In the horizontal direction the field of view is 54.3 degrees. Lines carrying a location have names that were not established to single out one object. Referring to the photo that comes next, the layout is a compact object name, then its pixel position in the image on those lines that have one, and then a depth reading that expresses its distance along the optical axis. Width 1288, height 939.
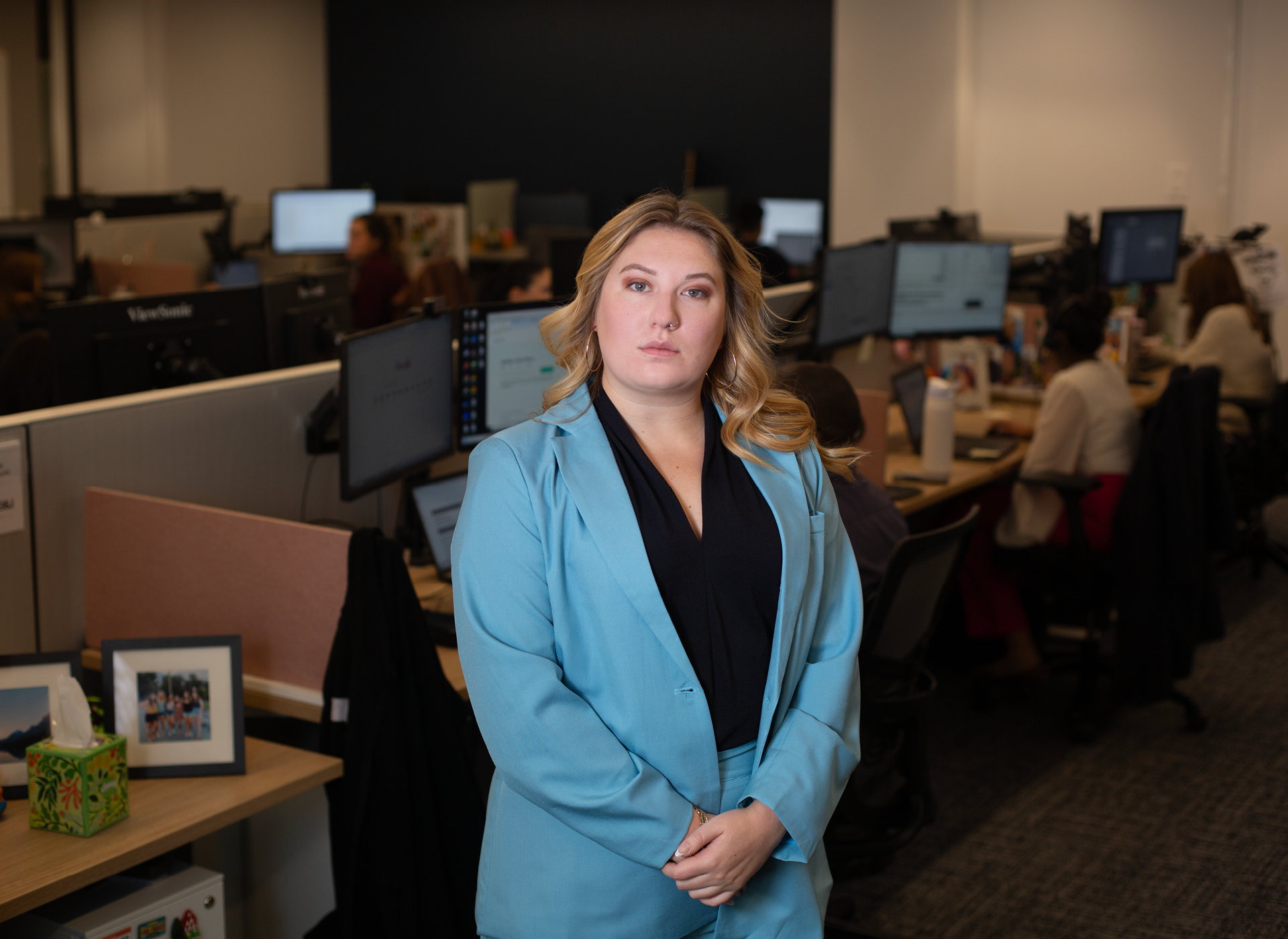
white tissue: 1.64
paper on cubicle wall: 1.99
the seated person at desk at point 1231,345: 4.58
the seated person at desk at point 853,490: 2.25
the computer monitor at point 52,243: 5.31
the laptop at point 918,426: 3.65
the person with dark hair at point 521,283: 4.62
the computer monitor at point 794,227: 7.46
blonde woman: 1.28
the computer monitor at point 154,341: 2.65
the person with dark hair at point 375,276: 5.65
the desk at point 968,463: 3.26
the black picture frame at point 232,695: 1.79
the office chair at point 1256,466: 4.39
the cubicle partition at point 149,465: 2.08
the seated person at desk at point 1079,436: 3.40
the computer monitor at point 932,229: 5.25
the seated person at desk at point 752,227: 6.19
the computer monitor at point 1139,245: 5.21
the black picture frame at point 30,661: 1.73
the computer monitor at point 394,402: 2.20
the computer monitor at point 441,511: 2.42
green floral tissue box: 1.61
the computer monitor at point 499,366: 2.62
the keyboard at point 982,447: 3.64
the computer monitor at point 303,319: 3.12
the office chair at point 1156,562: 3.21
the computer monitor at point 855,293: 3.69
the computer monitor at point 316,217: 7.25
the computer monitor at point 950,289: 4.09
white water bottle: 3.35
